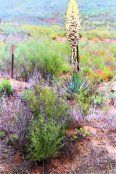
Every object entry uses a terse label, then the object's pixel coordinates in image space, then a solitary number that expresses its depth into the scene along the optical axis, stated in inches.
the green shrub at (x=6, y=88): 291.6
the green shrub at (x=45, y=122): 191.5
